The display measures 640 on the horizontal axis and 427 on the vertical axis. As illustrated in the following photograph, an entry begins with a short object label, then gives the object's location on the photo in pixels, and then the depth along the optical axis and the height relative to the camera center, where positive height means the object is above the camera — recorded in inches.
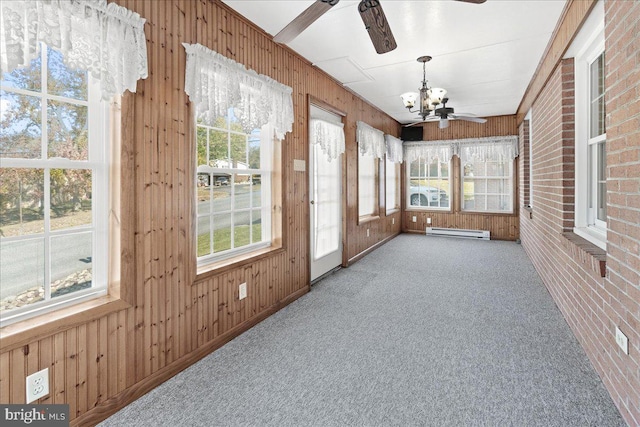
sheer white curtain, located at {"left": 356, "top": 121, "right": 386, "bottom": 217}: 212.1 +30.7
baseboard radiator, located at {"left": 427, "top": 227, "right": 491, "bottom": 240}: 285.0 -24.7
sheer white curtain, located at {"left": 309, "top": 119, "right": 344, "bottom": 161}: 159.8 +35.3
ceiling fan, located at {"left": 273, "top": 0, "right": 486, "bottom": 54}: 72.2 +43.2
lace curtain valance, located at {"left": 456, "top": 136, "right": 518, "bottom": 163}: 270.5 +47.2
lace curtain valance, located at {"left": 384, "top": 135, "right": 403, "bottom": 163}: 263.7 +47.1
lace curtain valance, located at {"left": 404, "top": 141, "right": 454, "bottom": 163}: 295.6 +49.6
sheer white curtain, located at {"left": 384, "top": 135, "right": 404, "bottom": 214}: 268.1 +28.8
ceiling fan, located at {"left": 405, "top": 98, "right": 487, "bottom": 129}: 182.4 +50.8
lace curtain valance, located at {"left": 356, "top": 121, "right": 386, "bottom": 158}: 209.0 +43.8
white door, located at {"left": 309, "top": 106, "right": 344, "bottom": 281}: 164.2 +0.3
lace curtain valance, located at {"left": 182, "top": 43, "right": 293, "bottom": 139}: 90.2 +35.6
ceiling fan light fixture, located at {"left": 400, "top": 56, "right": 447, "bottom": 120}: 158.2 +51.5
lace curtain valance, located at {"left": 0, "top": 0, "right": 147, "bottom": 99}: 55.4 +32.3
